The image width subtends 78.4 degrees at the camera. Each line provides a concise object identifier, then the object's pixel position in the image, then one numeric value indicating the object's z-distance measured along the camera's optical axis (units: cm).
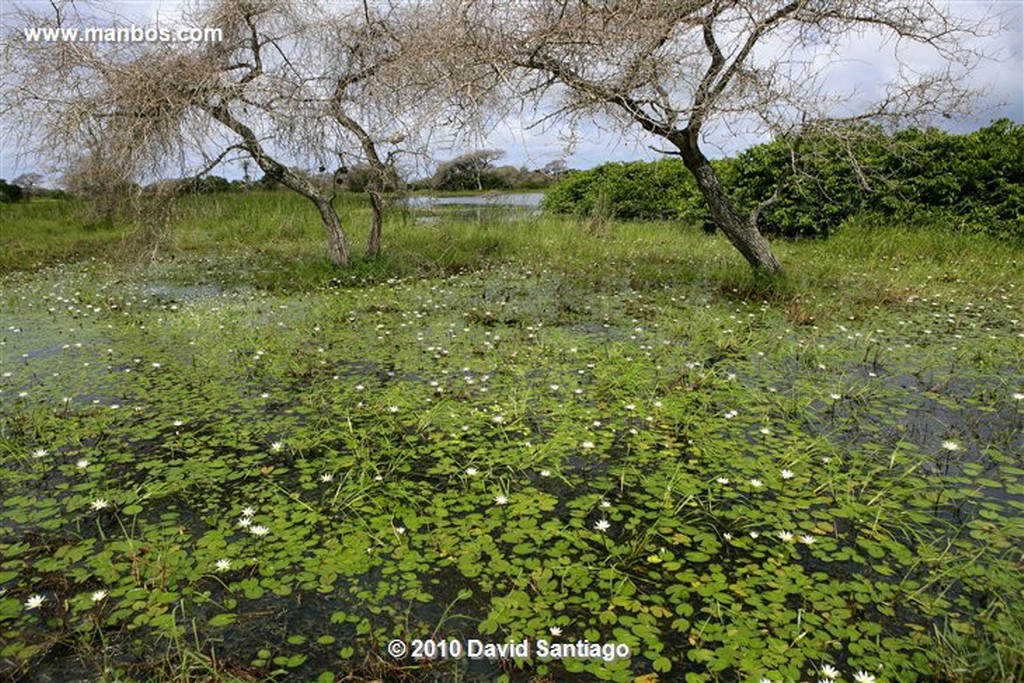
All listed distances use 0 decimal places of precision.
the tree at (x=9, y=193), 2533
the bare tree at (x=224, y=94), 927
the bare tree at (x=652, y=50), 760
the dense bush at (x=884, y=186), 1247
